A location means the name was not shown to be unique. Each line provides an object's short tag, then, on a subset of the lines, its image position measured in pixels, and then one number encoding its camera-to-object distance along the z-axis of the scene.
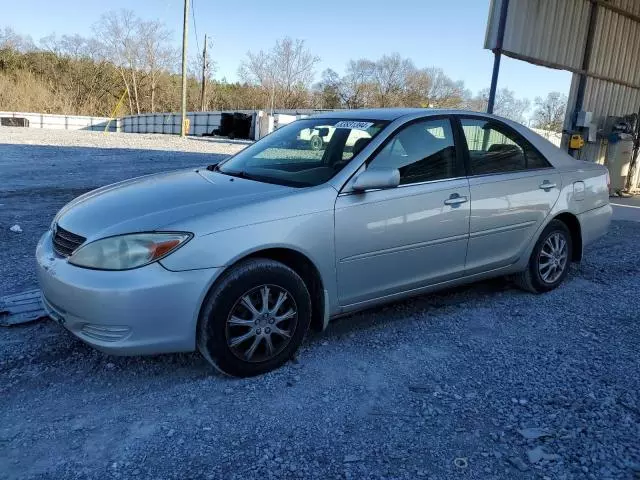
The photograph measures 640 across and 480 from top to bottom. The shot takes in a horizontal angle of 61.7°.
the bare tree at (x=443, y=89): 58.97
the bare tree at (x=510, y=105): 38.46
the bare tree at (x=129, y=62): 59.38
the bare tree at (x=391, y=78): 60.78
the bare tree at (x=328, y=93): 59.28
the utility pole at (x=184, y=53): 25.19
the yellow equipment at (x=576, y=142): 11.09
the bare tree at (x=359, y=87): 59.75
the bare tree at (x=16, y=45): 56.66
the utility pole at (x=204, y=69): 49.34
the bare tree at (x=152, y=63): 59.55
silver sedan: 2.83
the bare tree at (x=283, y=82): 58.69
